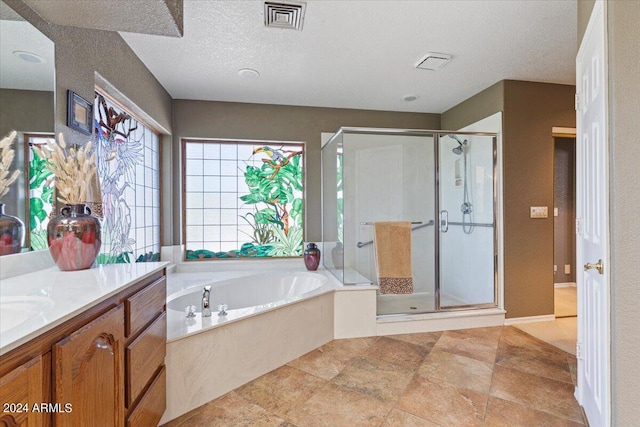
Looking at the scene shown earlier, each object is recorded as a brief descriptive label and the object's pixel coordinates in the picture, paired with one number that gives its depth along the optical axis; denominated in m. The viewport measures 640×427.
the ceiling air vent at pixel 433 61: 2.43
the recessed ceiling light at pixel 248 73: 2.66
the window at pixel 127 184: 2.14
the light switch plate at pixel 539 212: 2.97
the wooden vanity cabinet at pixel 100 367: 0.67
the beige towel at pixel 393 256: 2.80
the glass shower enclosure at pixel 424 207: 2.94
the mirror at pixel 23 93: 1.18
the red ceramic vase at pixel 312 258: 3.30
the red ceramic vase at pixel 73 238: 1.25
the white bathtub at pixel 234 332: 1.69
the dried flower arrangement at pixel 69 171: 1.30
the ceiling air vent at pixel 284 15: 1.82
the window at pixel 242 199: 3.48
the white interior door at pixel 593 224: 1.30
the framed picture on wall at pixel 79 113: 1.58
